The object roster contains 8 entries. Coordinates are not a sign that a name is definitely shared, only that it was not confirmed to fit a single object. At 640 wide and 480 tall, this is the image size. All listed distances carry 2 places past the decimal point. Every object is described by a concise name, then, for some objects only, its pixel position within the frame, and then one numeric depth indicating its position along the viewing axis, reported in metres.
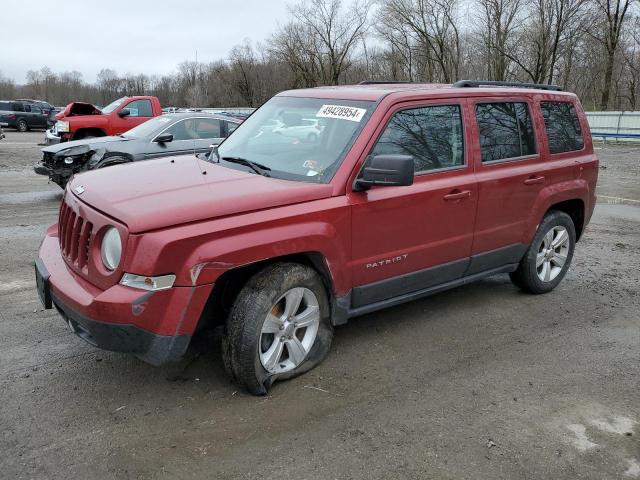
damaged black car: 9.27
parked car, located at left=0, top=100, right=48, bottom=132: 32.31
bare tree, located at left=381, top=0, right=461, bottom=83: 46.12
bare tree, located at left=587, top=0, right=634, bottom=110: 39.66
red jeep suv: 3.04
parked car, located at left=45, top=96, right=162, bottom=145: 13.92
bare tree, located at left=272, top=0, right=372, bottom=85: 54.34
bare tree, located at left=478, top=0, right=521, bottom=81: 41.56
